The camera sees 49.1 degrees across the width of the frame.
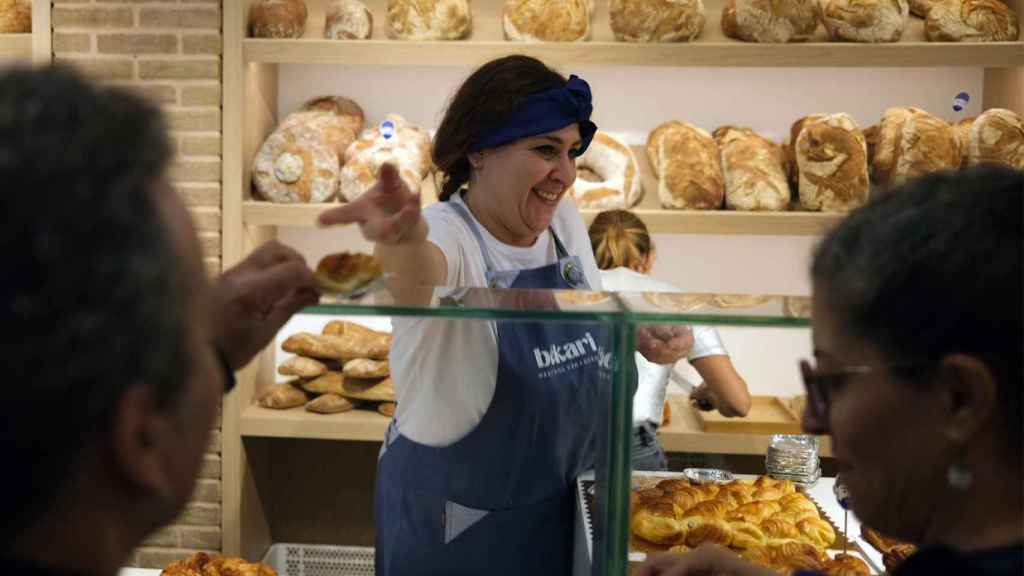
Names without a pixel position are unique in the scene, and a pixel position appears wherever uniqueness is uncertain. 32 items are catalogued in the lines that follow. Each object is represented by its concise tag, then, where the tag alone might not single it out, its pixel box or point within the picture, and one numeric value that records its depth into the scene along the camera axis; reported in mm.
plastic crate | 2561
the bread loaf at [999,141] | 3375
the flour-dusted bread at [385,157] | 3455
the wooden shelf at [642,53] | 3359
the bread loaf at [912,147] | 3369
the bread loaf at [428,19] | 3438
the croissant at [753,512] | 1512
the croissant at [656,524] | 1427
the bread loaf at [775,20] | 3375
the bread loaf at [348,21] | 3488
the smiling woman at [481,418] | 1620
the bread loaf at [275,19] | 3467
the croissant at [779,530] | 1501
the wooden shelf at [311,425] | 3416
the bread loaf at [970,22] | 3391
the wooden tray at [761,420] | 1503
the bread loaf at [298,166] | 3479
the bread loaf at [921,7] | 3516
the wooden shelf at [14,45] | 3580
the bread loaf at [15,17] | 3605
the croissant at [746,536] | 1492
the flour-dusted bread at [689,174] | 3430
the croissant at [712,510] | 1501
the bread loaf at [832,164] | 3365
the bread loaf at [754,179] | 3410
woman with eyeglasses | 821
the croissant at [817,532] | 1520
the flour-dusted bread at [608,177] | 3455
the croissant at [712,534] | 1482
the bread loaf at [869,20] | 3363
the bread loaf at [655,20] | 3363
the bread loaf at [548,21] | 3412
